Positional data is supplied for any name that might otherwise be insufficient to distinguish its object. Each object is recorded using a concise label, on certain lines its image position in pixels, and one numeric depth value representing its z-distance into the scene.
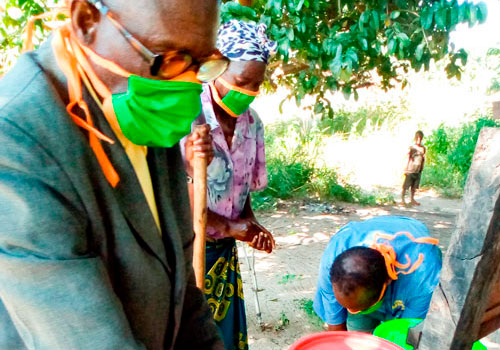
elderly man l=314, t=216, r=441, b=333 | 2.14
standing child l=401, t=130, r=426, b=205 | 8.33
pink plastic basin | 1.60
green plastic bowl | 1.84
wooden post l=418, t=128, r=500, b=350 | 1.01
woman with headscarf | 2.24
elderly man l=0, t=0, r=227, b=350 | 0.71
